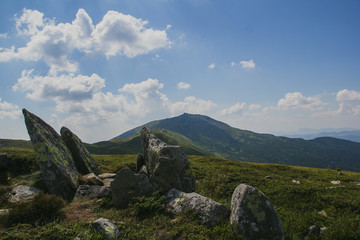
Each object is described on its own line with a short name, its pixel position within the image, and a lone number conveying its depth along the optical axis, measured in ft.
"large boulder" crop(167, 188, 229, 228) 28.63
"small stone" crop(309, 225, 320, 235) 30.50
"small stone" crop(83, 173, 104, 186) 47.23
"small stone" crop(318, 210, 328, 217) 38.36
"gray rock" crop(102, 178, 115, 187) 48.97
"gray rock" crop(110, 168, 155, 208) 35.17
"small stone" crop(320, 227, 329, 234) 31.07
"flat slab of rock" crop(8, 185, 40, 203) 37.32
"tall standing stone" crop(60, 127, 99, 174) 57.86
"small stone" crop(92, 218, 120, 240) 23.21
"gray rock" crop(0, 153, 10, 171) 51.24
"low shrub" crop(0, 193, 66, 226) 26.81
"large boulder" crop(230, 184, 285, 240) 26.22
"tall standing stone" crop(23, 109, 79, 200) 41.81
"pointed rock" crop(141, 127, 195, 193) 39.34
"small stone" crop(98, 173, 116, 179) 56.51
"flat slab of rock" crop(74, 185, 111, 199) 39.45
